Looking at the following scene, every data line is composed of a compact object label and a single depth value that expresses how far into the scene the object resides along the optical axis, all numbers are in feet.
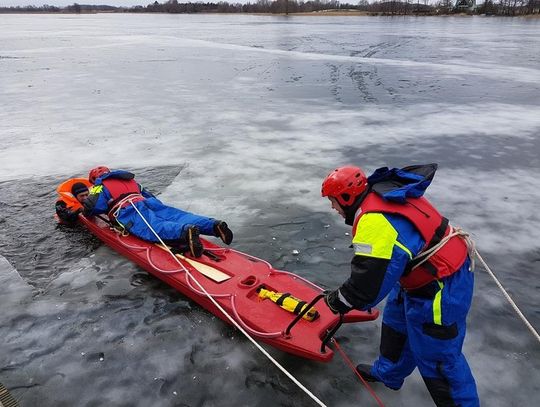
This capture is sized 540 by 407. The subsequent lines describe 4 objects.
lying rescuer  12.96
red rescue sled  9.66
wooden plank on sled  11.93
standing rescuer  6.66
